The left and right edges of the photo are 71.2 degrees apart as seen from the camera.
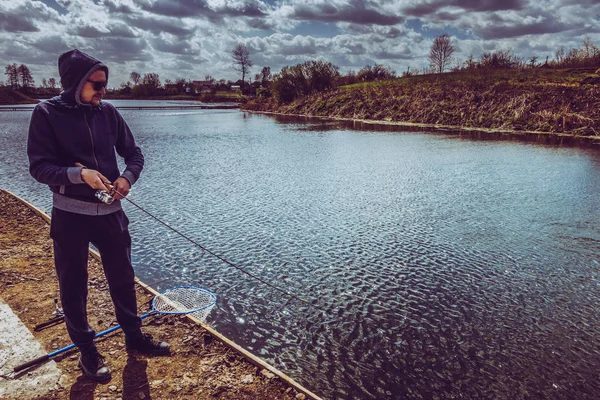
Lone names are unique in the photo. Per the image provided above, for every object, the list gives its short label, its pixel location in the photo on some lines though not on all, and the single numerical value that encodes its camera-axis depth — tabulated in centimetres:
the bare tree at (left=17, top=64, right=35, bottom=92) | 9769
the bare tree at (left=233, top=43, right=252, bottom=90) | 9650
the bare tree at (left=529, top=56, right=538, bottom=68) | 4731
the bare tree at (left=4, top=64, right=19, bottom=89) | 9806
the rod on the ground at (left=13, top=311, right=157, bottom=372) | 350
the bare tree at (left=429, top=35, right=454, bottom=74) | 6590
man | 319
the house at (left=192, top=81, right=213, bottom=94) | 13375
